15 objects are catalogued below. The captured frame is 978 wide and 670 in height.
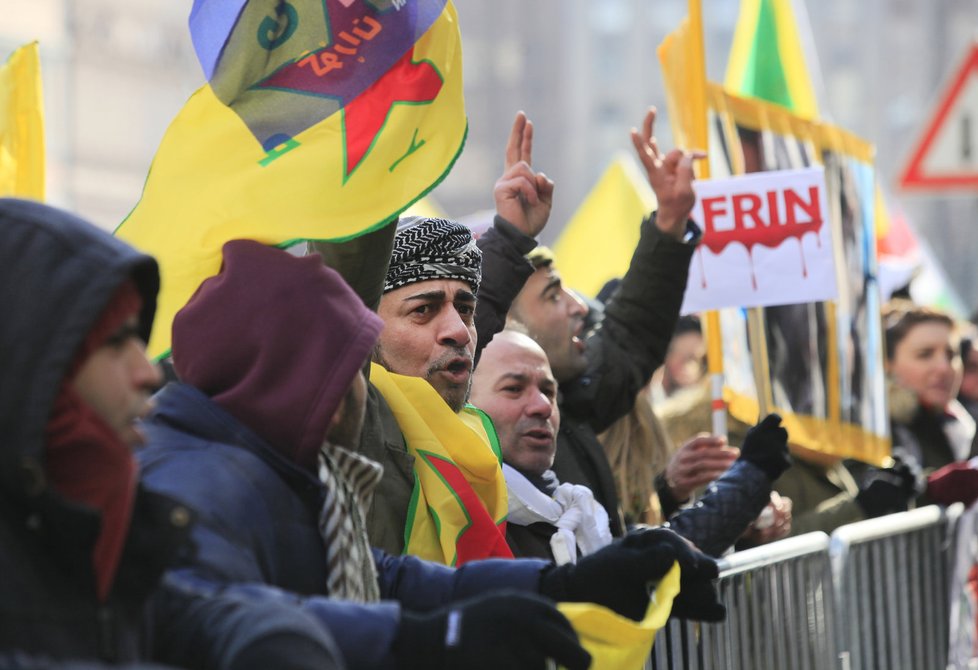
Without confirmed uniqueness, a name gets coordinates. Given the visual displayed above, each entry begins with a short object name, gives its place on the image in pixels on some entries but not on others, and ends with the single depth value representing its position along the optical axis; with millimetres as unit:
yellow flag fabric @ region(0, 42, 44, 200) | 10448
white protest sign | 11304
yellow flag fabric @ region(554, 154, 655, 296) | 18152
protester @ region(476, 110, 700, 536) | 9918
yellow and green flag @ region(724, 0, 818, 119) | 14870
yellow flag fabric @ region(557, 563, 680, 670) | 5380
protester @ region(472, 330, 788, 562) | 8043
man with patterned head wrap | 6894
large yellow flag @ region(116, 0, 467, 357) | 7350
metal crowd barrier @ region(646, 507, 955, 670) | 8715
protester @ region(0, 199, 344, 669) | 3954
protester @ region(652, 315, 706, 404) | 18011
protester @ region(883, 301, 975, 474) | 14339
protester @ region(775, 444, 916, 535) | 11785
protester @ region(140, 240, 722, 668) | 4676
